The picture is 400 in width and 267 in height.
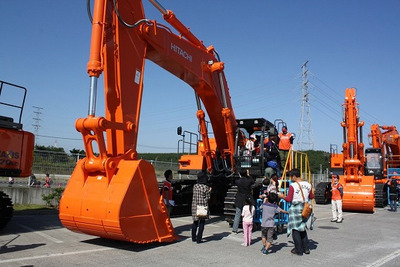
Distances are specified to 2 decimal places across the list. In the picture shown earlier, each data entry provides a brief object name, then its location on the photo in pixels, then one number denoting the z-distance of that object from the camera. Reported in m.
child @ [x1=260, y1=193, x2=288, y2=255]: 7.31
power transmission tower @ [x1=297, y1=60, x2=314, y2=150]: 52.15
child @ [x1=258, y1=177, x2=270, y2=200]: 9.12
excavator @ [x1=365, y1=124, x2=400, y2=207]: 19.67
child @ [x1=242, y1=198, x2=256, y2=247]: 7.92
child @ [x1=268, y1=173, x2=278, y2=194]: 9.33
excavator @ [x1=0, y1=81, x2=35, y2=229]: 8.58
